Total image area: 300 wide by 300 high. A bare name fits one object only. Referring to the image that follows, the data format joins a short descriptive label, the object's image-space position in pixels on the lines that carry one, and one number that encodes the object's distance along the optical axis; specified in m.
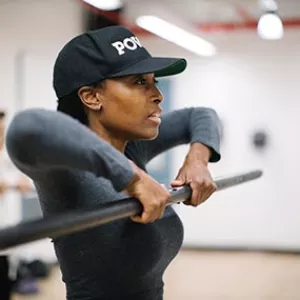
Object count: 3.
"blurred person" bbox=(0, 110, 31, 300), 5.05
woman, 1.35
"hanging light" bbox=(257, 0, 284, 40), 6.37
